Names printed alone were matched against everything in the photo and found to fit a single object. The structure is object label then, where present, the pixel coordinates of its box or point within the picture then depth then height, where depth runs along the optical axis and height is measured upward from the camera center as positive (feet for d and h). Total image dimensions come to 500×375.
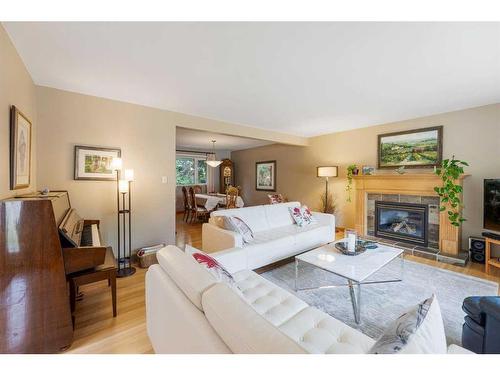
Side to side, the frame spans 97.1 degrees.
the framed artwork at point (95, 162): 9.20 +0.93
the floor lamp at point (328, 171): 16.10 +1.11
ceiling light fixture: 21.21 +2.99
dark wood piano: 4.70 -2.14
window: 24.73 +1.78
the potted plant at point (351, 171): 15.03 +1.05
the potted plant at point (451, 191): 10.58 -0.18
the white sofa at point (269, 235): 8.73 -2.26
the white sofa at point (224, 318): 2.43 -1.91
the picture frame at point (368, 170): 14.43 +1.08
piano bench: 5.76 -2.49
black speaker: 10.26 -2.87
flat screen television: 9.56 -0.75
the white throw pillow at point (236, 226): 9.14 -1.73
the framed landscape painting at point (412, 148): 12.36 +2.32
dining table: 19.65 -1.50
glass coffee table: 6.30 -2.47
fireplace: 12.53 -2.12
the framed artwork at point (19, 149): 5.81 +0.99
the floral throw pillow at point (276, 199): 17.42 -1.09
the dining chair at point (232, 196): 19.35 -0.94
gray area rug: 6.14 -3.65
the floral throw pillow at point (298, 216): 12.03 -1.67
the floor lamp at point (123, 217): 9.17 -1.50
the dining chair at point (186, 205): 20.24 -1.85
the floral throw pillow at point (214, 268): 4.63 -1.79
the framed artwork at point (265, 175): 22.66 +1.11
